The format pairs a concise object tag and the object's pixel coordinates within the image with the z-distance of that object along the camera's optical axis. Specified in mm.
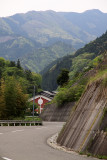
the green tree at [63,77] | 92575
